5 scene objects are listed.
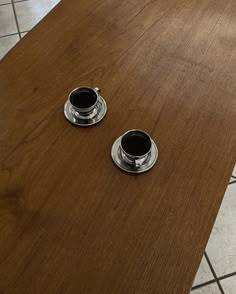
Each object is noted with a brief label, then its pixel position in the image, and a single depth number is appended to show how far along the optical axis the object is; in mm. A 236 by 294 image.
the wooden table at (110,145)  539
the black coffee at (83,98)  681
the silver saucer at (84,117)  689
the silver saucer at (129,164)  632
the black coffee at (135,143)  624
